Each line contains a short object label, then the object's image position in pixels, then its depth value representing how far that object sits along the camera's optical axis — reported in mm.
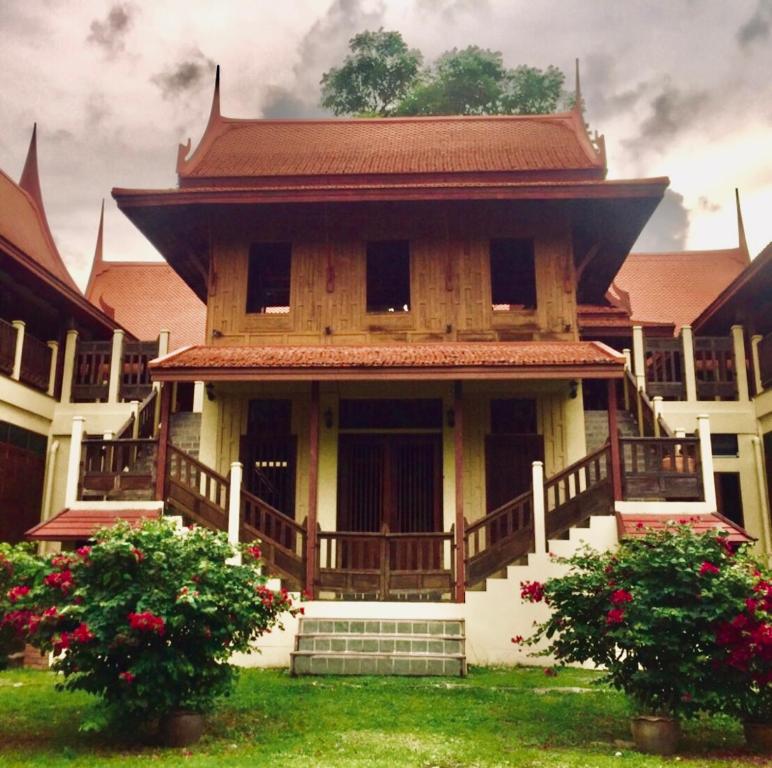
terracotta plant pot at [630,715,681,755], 6660
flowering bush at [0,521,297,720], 6676
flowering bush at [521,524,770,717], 6617
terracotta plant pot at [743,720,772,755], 6676
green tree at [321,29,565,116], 28906
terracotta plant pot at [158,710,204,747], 6875
